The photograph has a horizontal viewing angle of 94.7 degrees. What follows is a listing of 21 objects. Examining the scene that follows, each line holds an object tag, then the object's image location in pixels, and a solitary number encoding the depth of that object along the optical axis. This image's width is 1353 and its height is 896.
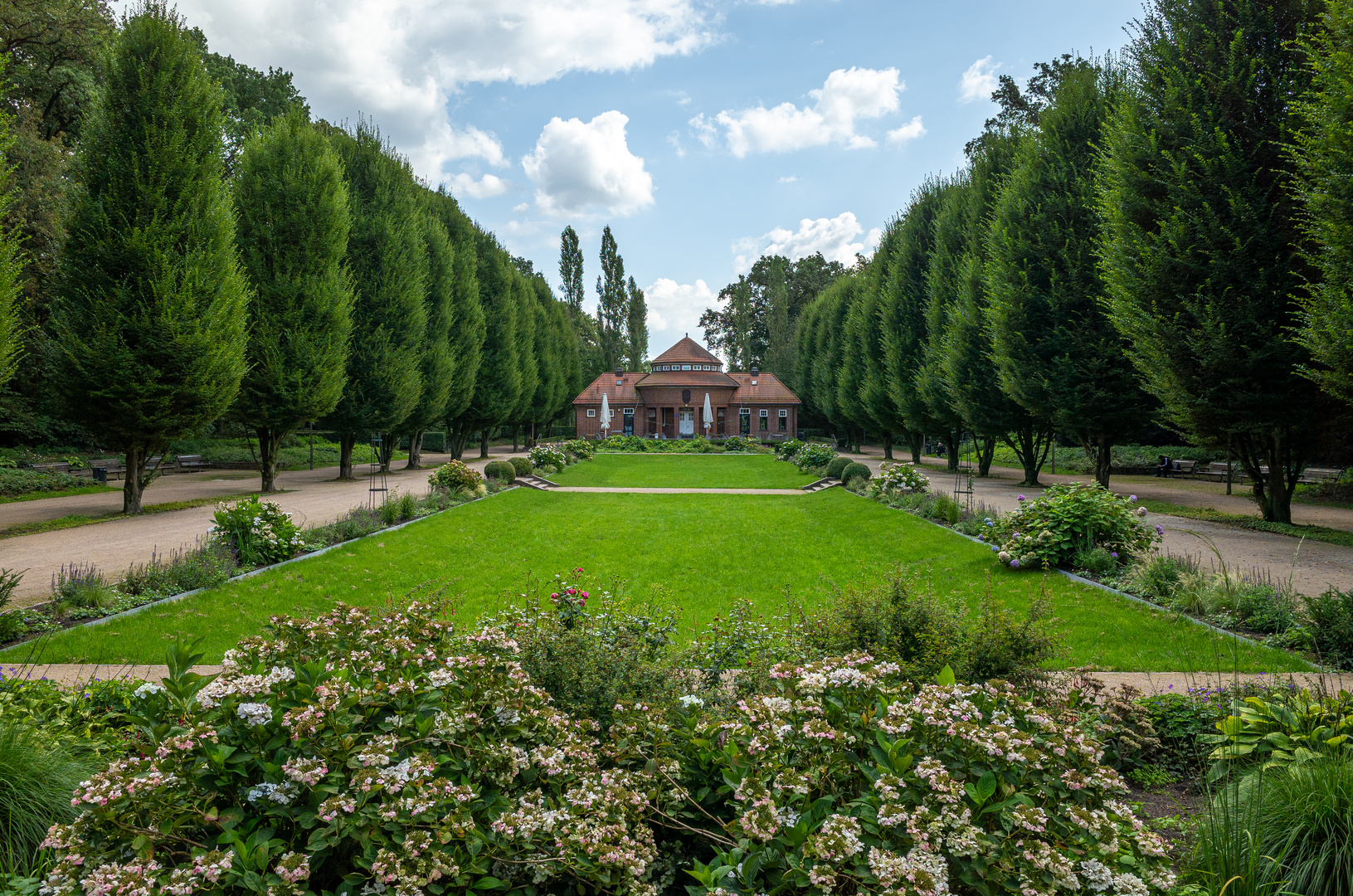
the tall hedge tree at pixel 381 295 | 19.83
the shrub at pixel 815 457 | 24.39
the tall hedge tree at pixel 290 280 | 16.33
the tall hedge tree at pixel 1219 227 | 10.19
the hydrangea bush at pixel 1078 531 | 8.80
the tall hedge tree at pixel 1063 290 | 14.82
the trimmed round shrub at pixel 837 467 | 21.16
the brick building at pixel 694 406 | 47.72
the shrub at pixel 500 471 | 19.97
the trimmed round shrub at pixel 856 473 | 19.50
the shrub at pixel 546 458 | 23.84
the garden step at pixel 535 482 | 20.41
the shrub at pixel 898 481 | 15.48
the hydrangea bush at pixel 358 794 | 2.00
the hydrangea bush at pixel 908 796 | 1.98
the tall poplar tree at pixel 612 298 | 58.66
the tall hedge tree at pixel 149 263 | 11.80
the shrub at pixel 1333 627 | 5.21
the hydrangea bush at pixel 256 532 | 9.01
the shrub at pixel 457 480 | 16.99
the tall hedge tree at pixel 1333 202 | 7.82
